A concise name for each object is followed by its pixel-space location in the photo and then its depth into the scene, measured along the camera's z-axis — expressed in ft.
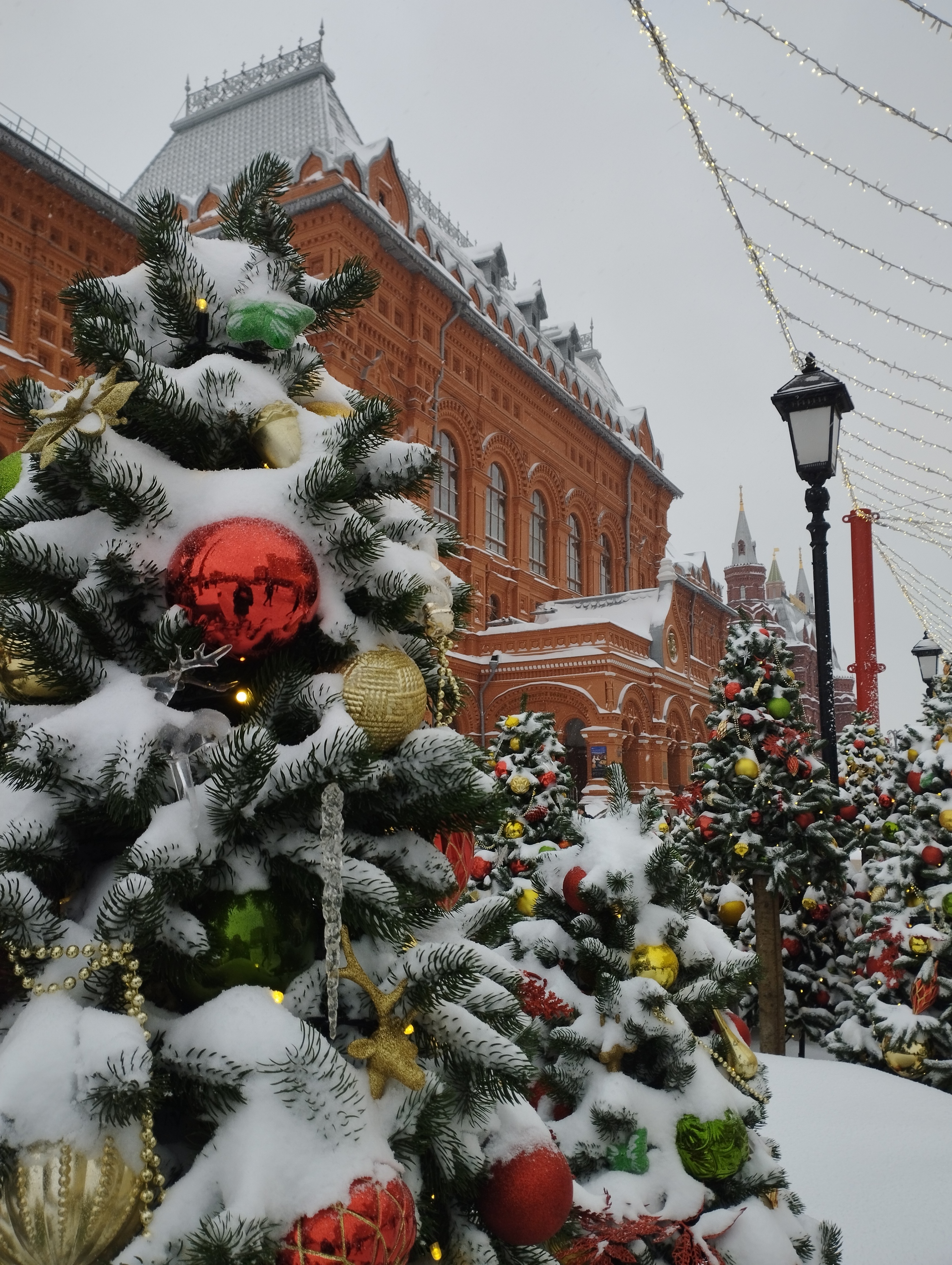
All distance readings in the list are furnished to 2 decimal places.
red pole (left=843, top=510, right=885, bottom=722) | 46.80
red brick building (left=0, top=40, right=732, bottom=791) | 57.00
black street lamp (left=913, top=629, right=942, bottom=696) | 34.86
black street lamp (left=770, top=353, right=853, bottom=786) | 14.51
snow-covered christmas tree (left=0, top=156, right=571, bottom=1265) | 3.36
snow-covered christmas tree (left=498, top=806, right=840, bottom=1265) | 6.85
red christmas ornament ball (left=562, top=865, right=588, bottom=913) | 8.14
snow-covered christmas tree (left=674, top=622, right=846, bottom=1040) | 21.62
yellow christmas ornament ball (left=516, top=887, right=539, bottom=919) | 12.71
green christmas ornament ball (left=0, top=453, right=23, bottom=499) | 5.39
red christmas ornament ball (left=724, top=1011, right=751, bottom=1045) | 8.61
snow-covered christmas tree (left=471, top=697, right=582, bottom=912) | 18.29
